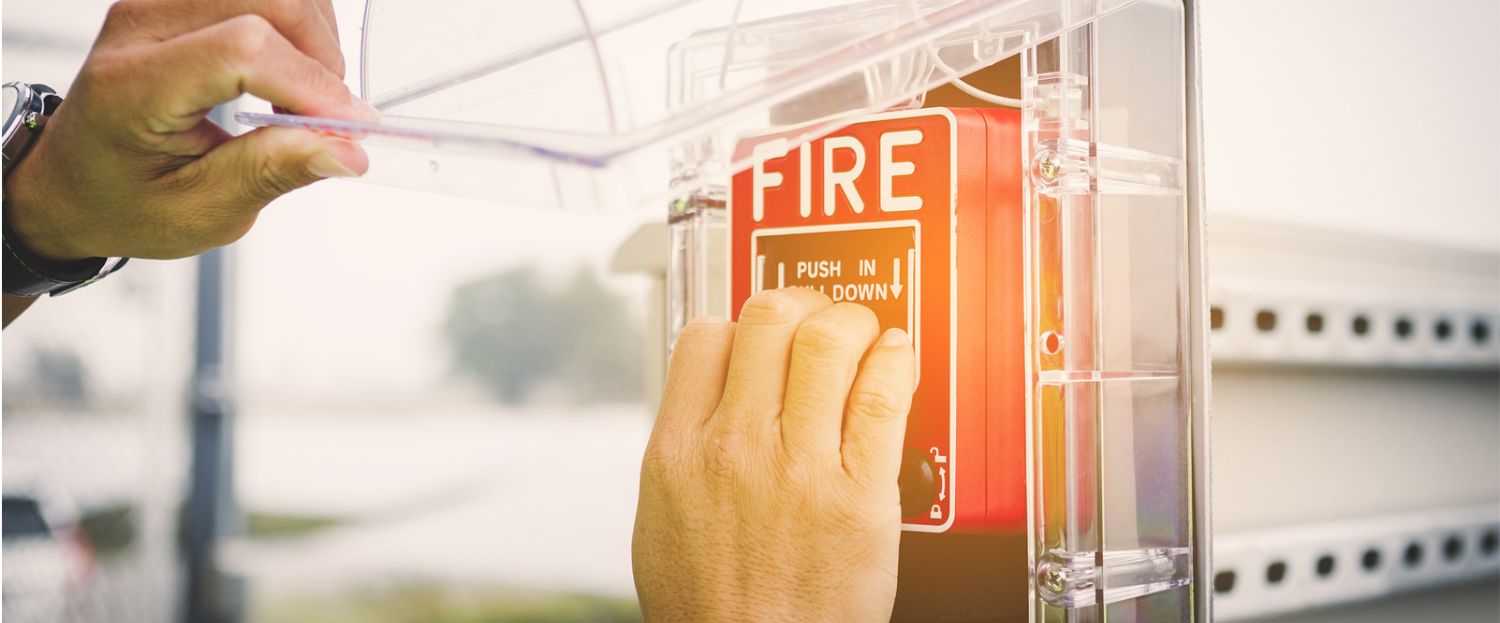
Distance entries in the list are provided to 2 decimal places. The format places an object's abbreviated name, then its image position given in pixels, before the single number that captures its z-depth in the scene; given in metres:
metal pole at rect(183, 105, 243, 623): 2.63
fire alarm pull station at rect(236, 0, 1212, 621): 0.40
